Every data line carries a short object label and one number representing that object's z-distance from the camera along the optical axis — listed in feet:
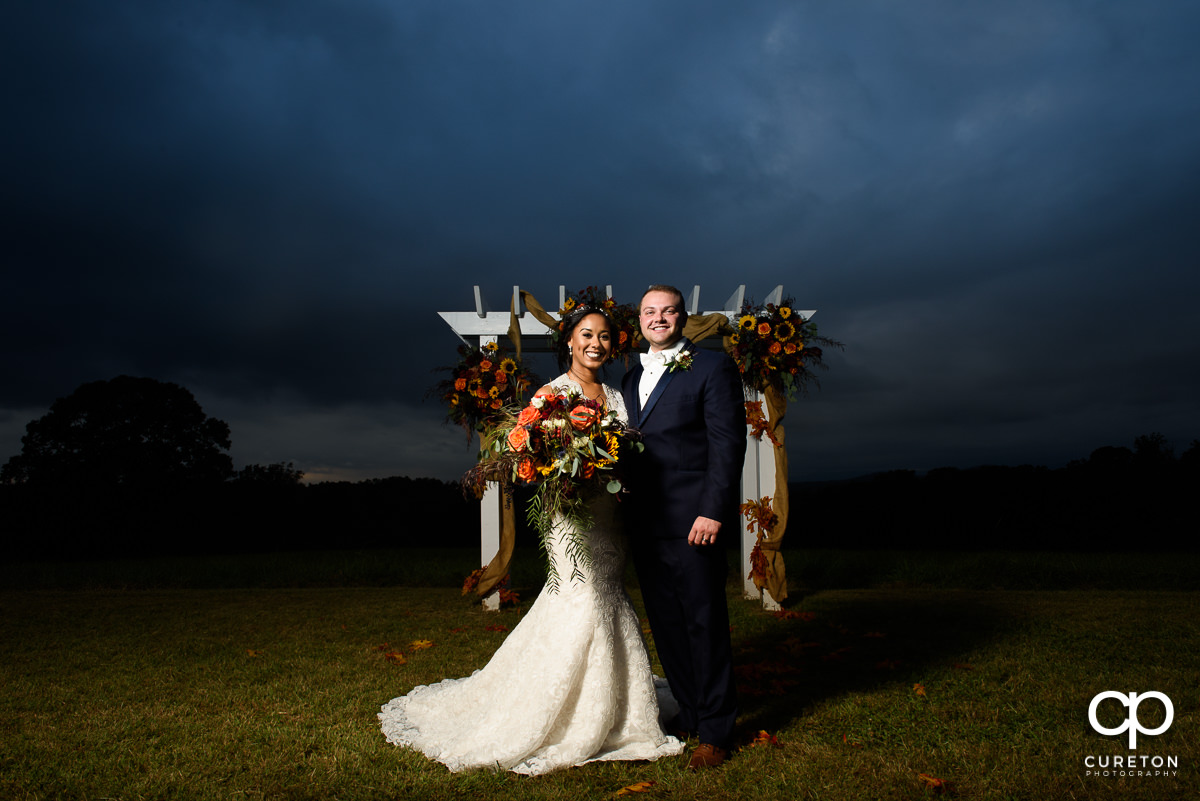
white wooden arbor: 23.56
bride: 10.50
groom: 10.62
